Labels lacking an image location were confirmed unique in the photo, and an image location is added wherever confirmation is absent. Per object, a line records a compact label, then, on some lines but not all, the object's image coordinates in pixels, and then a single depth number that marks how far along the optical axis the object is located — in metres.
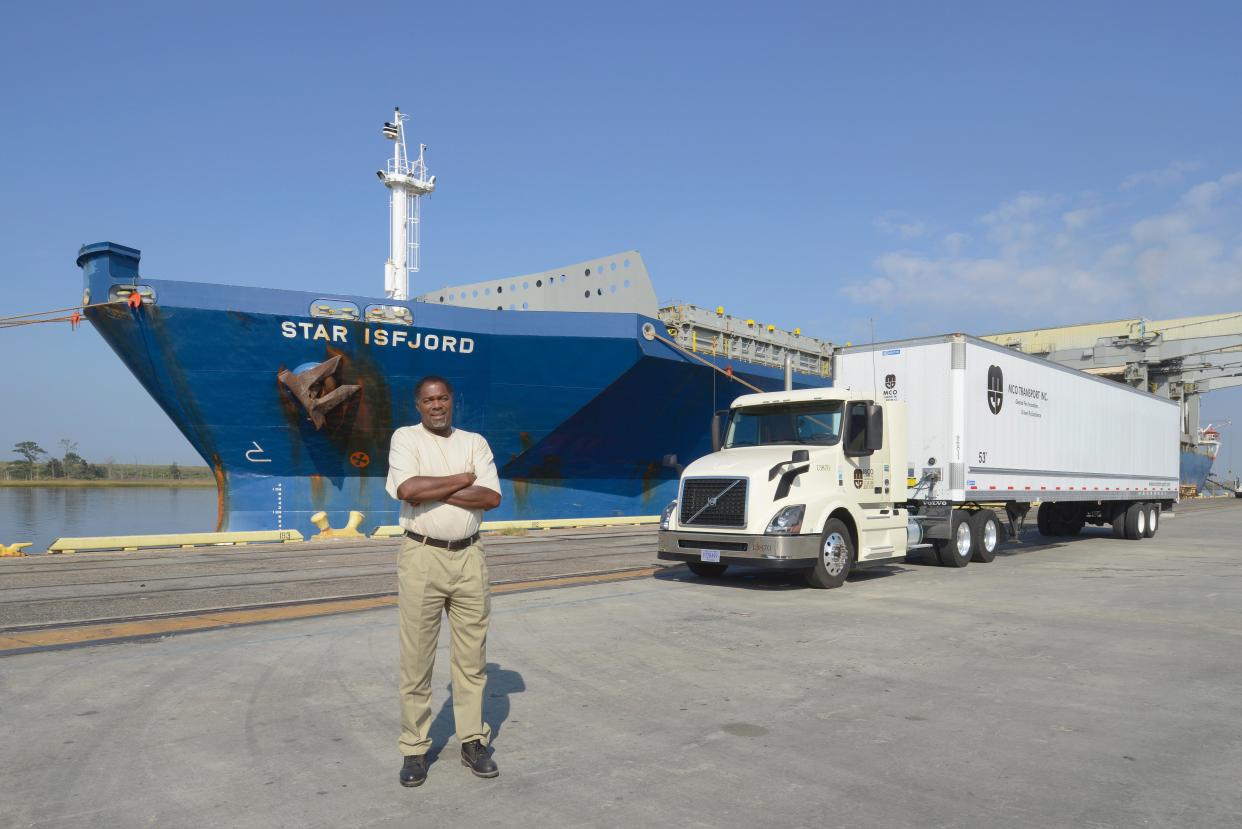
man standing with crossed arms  4.14
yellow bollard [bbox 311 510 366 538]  19.67
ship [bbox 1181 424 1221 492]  61.63
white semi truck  10.86
